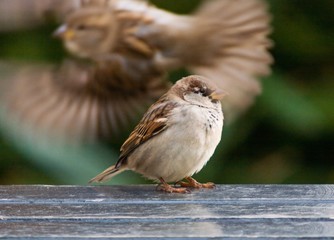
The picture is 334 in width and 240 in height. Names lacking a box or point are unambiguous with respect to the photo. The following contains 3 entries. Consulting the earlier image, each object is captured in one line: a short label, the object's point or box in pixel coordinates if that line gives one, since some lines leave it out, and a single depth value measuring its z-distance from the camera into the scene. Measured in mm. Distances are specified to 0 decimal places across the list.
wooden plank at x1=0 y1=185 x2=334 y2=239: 4359
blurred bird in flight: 8016
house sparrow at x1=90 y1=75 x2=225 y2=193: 6367
